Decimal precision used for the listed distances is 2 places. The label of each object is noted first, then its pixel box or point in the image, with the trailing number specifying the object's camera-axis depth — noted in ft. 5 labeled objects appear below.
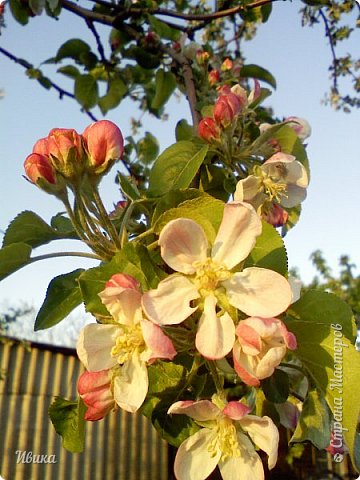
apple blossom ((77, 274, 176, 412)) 0.43
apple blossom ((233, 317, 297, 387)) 0.41
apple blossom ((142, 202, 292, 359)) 0.42
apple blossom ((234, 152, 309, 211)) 0.61
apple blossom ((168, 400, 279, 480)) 0.45
